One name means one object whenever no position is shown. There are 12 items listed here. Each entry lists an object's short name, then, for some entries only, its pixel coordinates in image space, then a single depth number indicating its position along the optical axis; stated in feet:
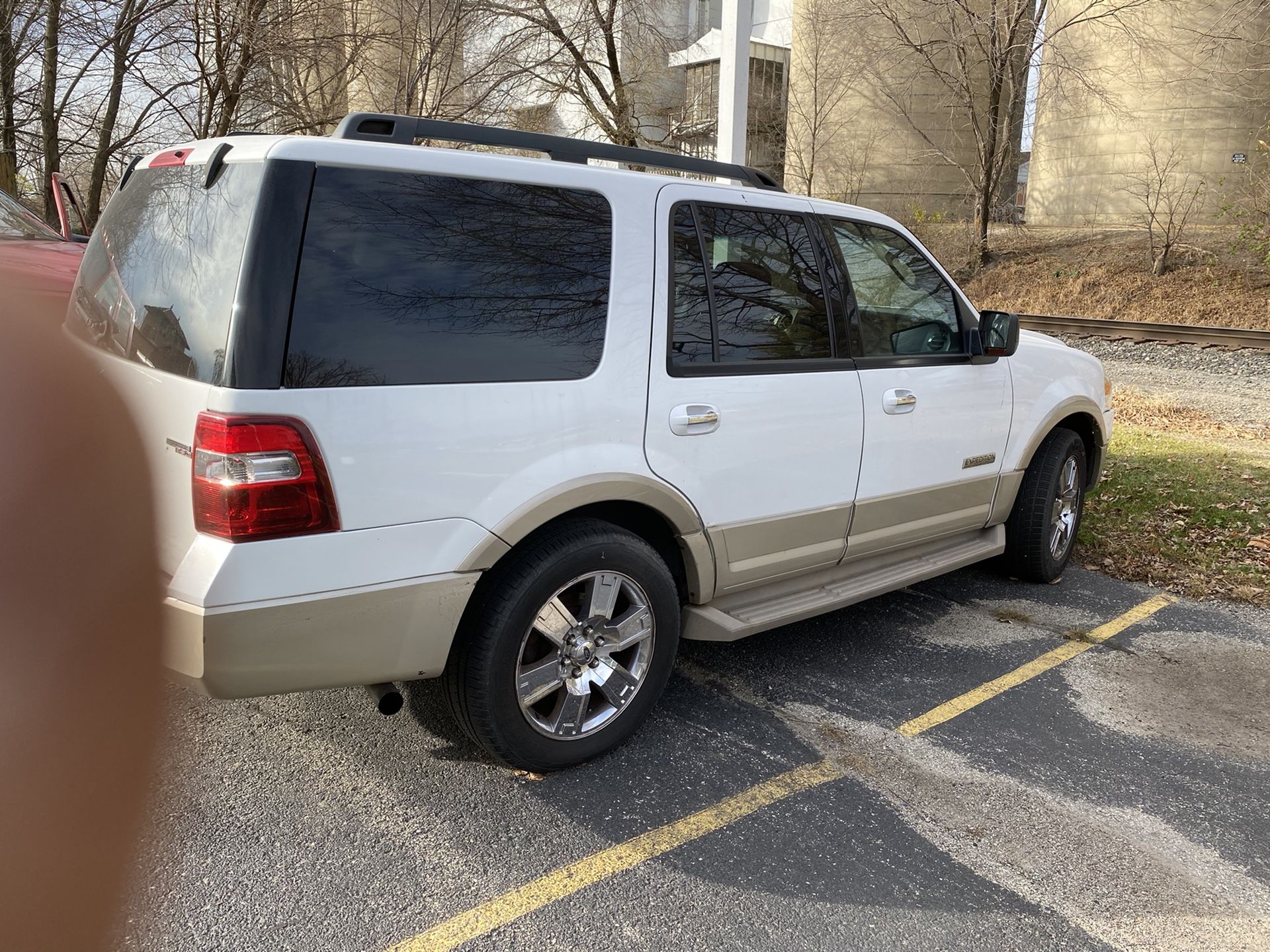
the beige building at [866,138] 99.83
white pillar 37.42
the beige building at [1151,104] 77.20
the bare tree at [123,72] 41.01
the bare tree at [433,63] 50.65
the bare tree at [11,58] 40.19
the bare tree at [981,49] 69.67
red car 15.44
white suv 8.68
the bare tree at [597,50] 69.92
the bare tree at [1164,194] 66.90
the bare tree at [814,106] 98.73
